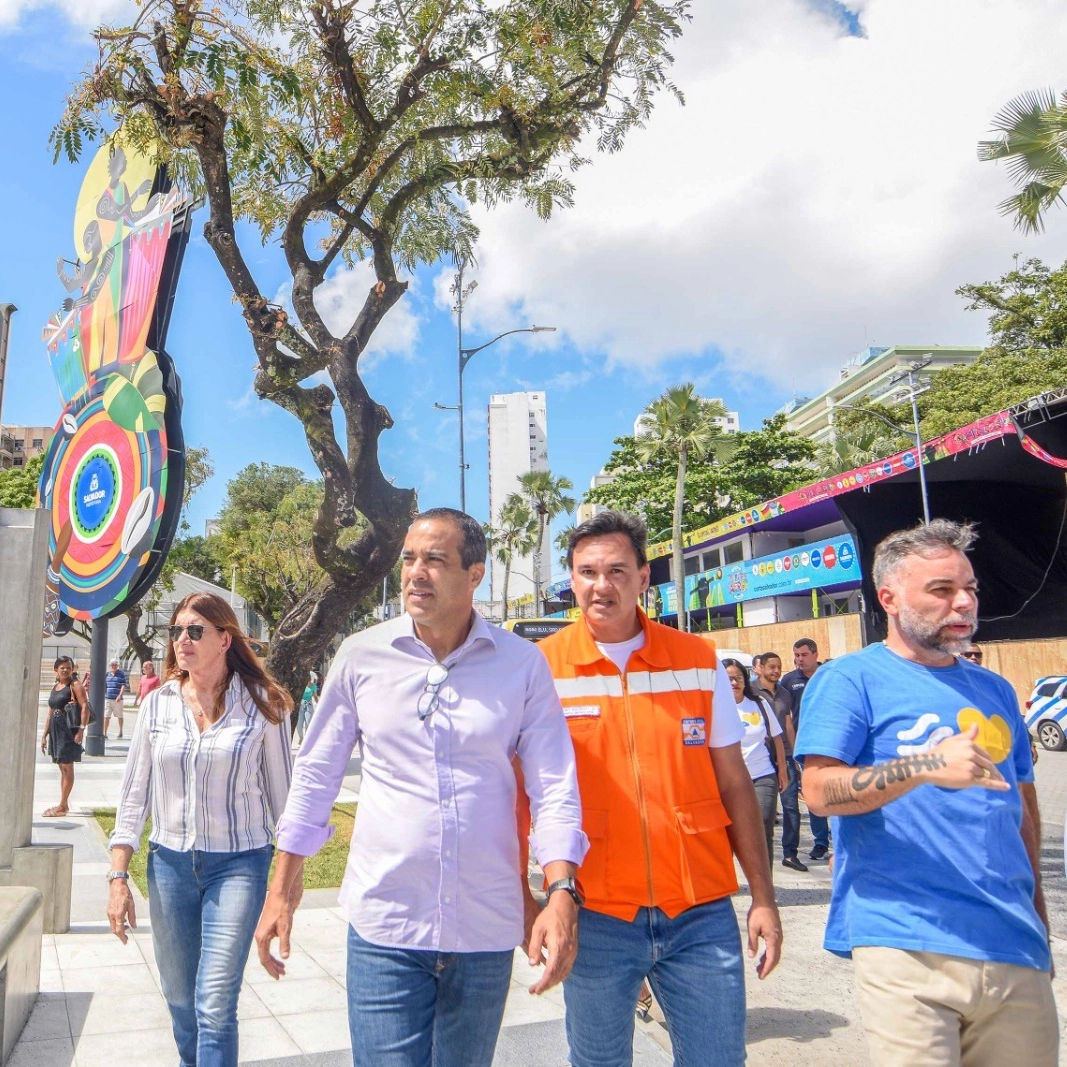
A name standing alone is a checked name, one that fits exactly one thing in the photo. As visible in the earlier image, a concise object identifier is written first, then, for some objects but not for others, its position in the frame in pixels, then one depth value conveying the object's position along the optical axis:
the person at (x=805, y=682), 8.79
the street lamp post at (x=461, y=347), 23.88
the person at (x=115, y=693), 23.30
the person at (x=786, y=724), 8.59
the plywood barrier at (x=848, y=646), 23.09
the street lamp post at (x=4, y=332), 6.67
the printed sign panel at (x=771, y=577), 30.23
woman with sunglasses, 3.18
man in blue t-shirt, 2.24
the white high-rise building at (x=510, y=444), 115.12
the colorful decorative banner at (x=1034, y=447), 17.78
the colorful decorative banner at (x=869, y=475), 21.66
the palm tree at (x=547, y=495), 54.50
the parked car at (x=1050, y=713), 18.55
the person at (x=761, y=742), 7.14
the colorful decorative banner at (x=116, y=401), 8.42
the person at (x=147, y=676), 17.83
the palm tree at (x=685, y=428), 35.19
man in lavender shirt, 2.31
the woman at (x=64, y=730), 10.62
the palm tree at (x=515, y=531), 58.62
